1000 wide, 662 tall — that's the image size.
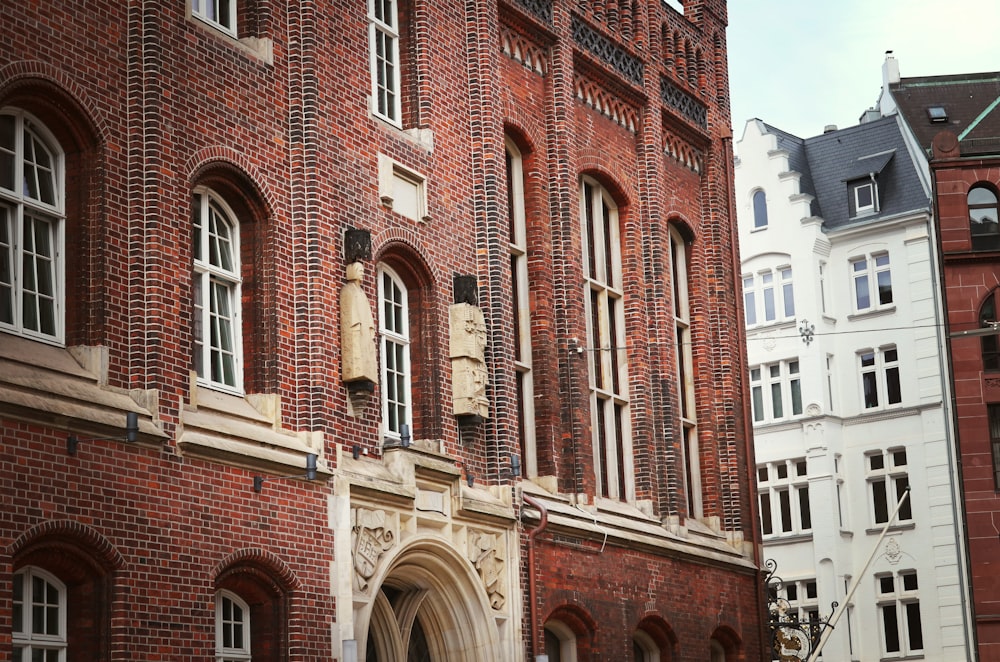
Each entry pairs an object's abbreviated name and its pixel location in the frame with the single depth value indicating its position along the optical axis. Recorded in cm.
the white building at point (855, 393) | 4303
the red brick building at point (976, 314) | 3925
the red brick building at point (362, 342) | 1502
